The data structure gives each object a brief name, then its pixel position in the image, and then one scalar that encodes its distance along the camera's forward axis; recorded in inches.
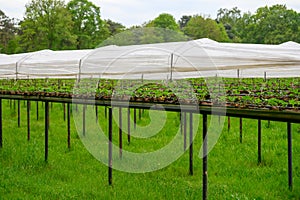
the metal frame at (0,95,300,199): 111.1
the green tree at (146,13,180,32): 1305.1
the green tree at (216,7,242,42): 1740.9
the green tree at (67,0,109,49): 1222.3
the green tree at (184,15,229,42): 1221.7
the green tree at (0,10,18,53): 1465.3
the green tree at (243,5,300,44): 1040.8
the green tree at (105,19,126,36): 1583.5
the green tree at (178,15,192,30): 2163.6
